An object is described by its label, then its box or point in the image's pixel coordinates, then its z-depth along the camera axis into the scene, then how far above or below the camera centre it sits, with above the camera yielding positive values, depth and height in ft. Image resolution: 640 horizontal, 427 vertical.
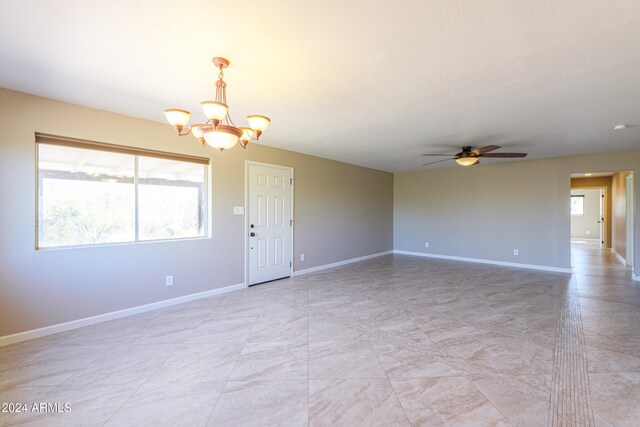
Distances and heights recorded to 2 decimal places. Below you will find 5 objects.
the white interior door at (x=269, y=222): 15.84 -0.50
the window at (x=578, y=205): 35.60 +1.08
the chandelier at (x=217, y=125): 6.64 +2.27
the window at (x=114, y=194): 10.00 +0.77
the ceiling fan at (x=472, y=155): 14.66 +3.11
